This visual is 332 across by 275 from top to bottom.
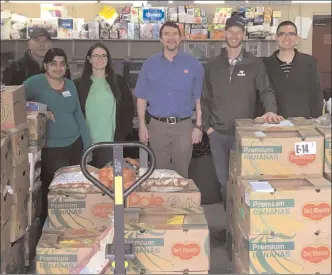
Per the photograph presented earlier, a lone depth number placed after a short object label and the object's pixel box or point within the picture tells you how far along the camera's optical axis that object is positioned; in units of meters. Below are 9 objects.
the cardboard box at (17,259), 3.28
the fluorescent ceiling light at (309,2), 8.01
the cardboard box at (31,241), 3.67
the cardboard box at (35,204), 3.62
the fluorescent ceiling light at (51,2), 7.44
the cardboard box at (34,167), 3.62
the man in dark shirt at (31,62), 4.53
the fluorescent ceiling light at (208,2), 7.68
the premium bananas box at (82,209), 3.22
